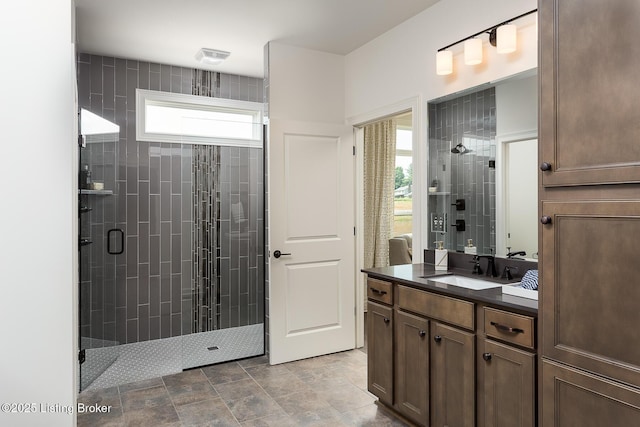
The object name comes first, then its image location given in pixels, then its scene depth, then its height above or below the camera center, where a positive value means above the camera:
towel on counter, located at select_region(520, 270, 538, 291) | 2.04 -0.35
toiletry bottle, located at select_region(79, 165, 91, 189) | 3.33 +0.27
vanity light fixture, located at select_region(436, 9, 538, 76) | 2.40 +1.02
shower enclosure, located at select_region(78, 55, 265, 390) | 3.63 -0.34
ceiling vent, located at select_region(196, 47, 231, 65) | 3.83 +1.46
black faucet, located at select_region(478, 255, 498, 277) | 2.59 -0.35
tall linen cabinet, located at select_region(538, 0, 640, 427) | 1.43 -0.01
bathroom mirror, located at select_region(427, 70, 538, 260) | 2.41 +0.27
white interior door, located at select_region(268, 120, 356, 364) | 3.69 -0.27
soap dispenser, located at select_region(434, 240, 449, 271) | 2.88 -0.35
